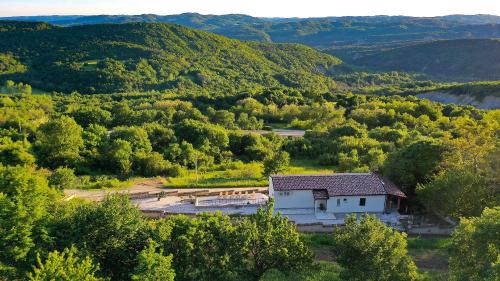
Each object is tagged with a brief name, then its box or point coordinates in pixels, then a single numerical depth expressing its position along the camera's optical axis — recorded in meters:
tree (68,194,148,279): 18.00
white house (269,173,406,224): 29.02
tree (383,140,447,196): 30.34
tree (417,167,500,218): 25.98
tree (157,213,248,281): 17.86
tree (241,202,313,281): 19.00
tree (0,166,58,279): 17.11
